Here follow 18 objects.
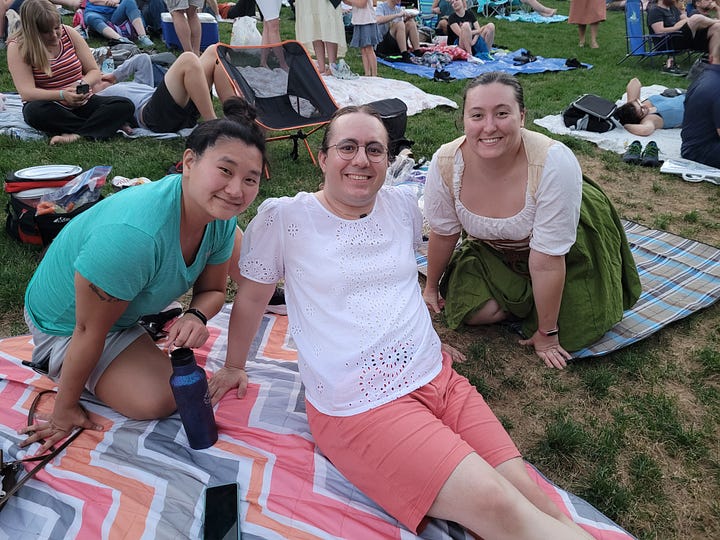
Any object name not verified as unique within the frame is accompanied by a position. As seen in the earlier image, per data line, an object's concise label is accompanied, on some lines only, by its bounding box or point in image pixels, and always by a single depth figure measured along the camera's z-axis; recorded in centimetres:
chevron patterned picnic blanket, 187
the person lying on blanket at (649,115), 653
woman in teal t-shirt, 193
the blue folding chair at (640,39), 1006
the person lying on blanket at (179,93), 516
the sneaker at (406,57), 1019
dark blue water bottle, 197
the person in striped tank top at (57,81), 494
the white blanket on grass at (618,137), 603
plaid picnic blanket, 309
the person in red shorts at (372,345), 174
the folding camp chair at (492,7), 1606
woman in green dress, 254
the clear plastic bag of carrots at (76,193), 367
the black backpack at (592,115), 649
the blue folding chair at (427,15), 1316
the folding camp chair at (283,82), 554
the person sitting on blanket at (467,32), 1089
